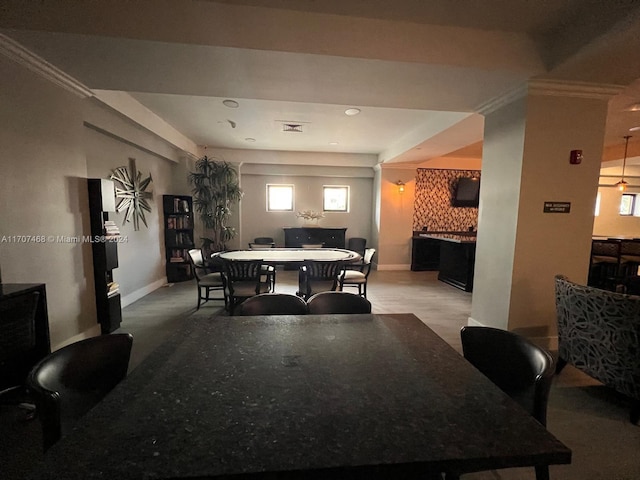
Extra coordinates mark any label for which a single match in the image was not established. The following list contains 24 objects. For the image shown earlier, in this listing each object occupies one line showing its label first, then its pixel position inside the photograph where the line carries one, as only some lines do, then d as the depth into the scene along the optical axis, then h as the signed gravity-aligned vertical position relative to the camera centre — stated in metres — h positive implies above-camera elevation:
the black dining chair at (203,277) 3.78 -0.92
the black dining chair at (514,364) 1.10 -0.67
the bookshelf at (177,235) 5.30 -0.47
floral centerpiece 6.65 -0.07
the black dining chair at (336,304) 1.88 -0.61
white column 2.58 +0.16
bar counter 5.03 -0.88
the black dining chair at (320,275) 3.38 -0.76
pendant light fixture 4.41 +1.16
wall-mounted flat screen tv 7.00 +0.59
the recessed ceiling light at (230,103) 3.69 +1.47
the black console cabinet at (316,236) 6.94 -0.57
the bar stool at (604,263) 4.48 -0.73
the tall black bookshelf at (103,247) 2.92 -0.40
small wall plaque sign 2.65 +0.09
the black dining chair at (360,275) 4.02 -0.91
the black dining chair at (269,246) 3.95 -0.75
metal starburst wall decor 4.02 +0.27
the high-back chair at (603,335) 1.83 -0.83
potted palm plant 5.85 +0.35
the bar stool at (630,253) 4.45 -0.56
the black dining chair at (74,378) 0.91 -0.66
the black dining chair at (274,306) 1.82 -0.61
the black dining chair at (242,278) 3.29 -0.80
